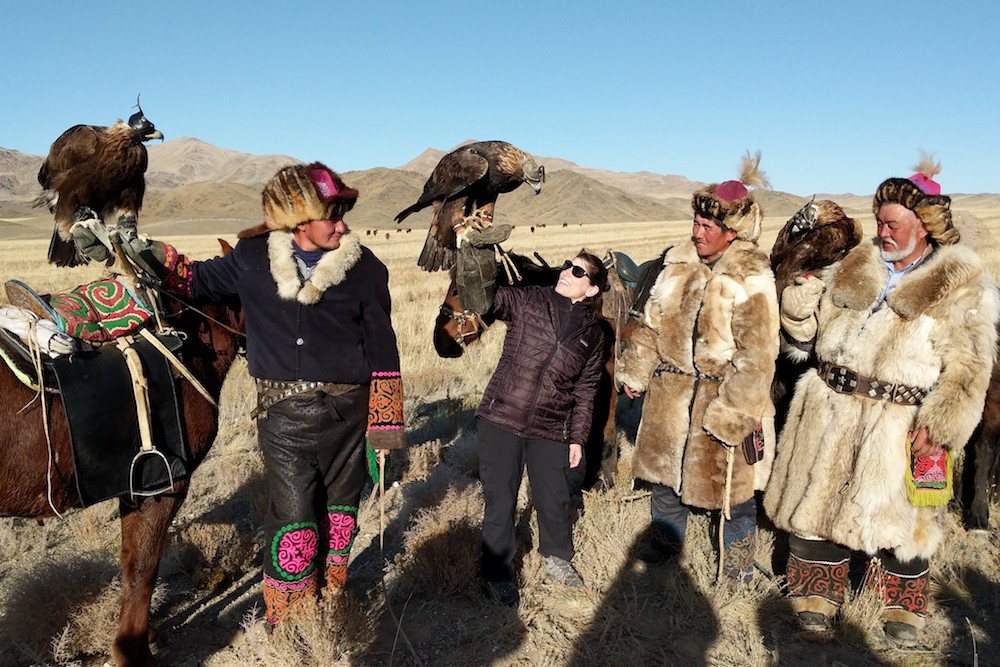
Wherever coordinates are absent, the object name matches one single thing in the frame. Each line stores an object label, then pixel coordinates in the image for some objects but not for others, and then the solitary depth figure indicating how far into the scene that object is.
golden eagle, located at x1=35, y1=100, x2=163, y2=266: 3.04
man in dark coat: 2.82
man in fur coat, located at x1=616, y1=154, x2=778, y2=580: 3.21
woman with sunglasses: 3.32
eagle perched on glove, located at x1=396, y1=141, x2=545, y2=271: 2.93
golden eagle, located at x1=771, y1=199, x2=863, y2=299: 3.80
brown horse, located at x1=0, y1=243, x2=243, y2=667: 2.53
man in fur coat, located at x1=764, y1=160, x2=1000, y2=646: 2.91
